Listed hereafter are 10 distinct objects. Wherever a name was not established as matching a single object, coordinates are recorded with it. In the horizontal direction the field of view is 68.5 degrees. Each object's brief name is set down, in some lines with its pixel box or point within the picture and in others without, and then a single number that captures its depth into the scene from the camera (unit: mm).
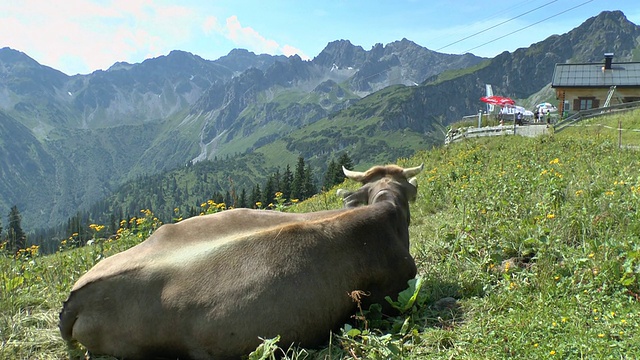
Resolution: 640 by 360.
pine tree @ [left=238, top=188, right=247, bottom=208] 88475
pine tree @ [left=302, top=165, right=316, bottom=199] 81350
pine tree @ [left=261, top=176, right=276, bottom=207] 86625
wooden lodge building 59594
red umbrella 58875
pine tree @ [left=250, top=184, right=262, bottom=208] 90838
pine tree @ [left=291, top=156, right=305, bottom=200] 84562
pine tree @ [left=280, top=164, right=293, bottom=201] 93188
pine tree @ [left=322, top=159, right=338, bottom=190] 78275
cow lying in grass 4992
